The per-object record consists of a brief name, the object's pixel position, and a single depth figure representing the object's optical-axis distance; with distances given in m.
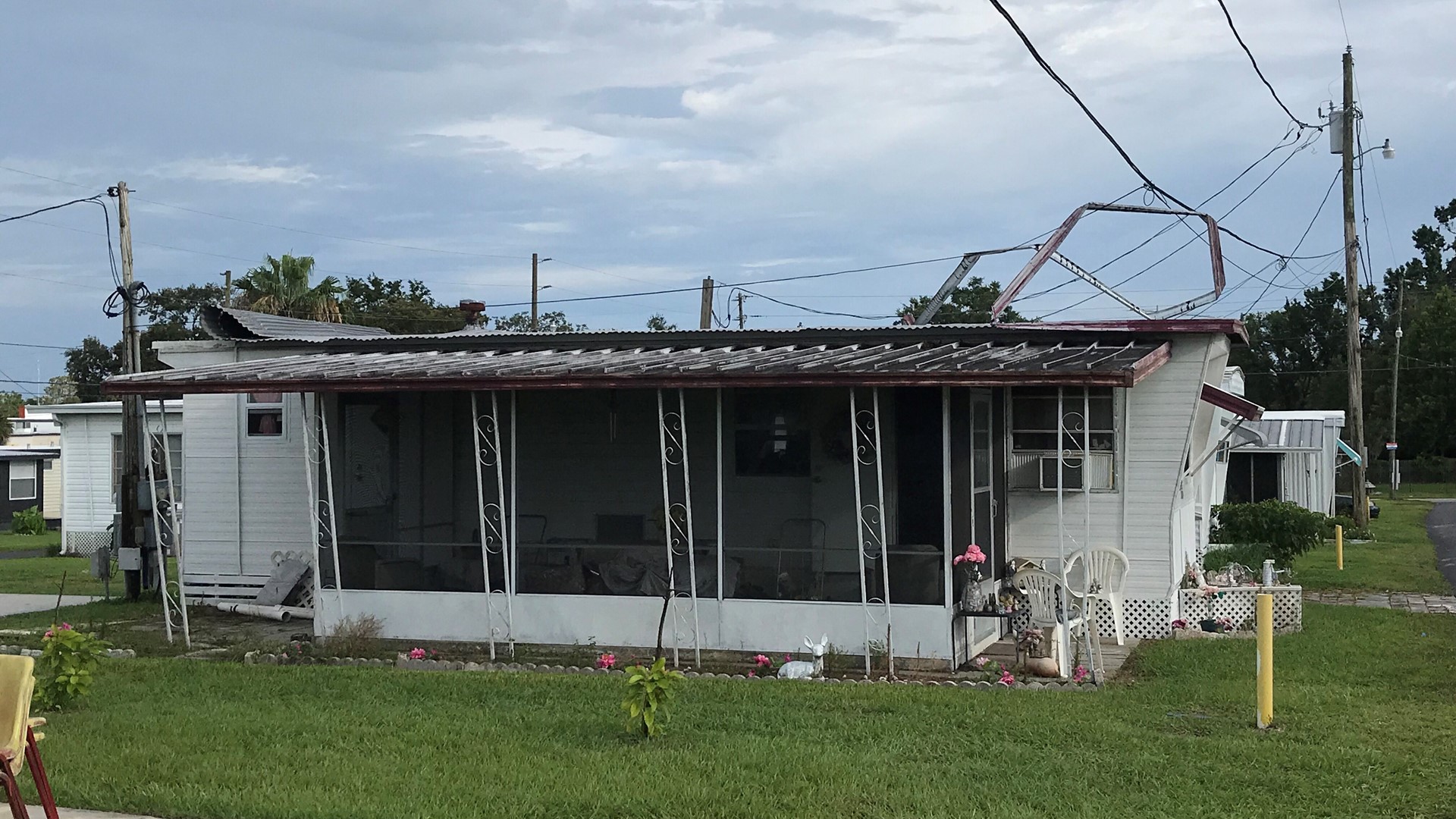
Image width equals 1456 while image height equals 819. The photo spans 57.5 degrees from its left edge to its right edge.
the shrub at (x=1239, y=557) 15.25
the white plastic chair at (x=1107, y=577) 12.10
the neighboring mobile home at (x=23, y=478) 35.47
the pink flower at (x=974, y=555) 10.62
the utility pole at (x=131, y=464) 16.12
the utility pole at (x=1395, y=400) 49.38
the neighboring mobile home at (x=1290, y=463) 28.00
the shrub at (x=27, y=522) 33.12
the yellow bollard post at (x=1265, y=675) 8.08
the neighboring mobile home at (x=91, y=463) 25.44
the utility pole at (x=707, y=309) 31.03
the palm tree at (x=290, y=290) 33.50
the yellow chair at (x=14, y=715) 5.41
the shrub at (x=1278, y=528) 16.45
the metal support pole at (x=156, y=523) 11.80
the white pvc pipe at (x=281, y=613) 14.23
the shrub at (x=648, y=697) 7.71
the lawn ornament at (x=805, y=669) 10.24
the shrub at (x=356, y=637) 11.55
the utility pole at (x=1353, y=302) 26.97
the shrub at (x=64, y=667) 8.99
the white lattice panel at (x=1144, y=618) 12.16
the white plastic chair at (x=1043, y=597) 11.40
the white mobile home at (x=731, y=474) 10.77
